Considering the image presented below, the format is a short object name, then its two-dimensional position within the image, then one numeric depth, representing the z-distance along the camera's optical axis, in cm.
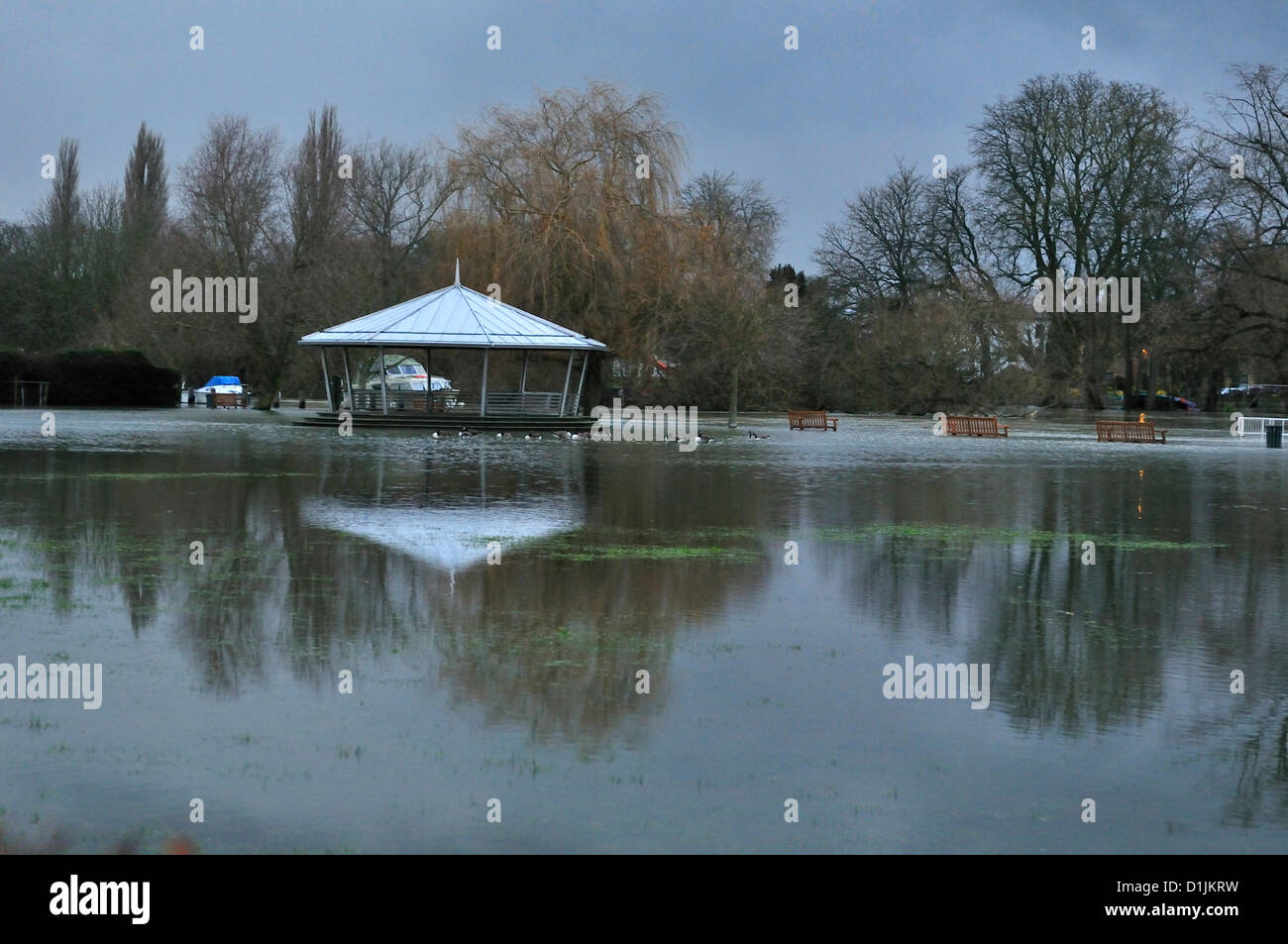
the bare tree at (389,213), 6344
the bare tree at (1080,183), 6312
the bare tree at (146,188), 7412
